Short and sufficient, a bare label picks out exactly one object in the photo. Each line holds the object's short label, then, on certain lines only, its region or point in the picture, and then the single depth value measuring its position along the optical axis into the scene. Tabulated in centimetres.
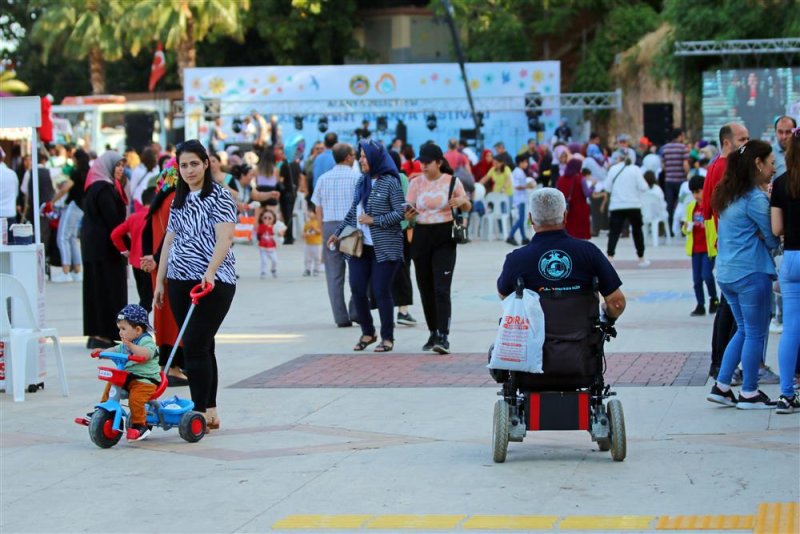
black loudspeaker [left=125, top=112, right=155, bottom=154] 3956
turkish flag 4944
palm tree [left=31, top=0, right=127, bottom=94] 5316
